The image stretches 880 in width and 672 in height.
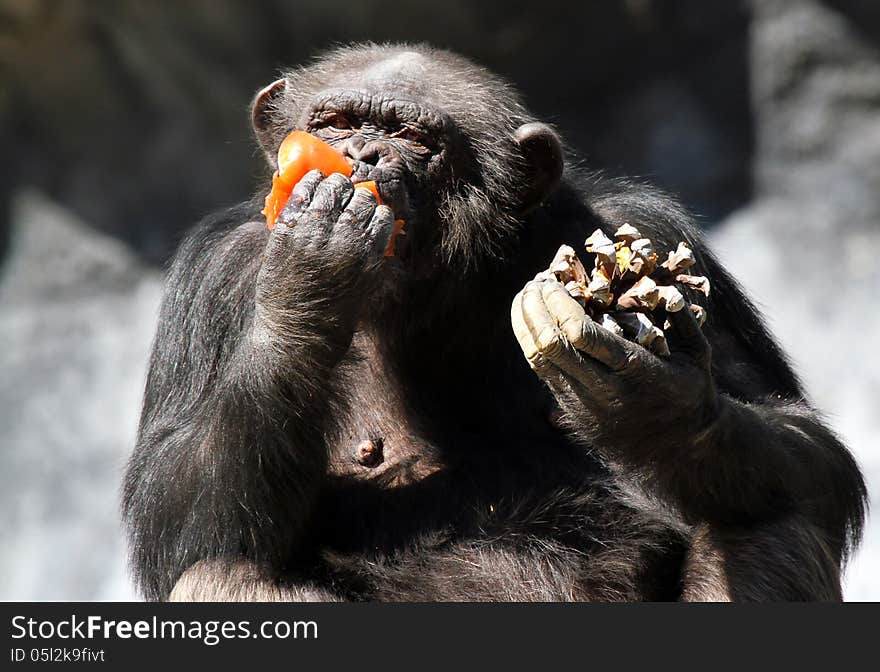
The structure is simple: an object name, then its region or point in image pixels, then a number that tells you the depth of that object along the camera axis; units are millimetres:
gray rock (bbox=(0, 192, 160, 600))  17297
